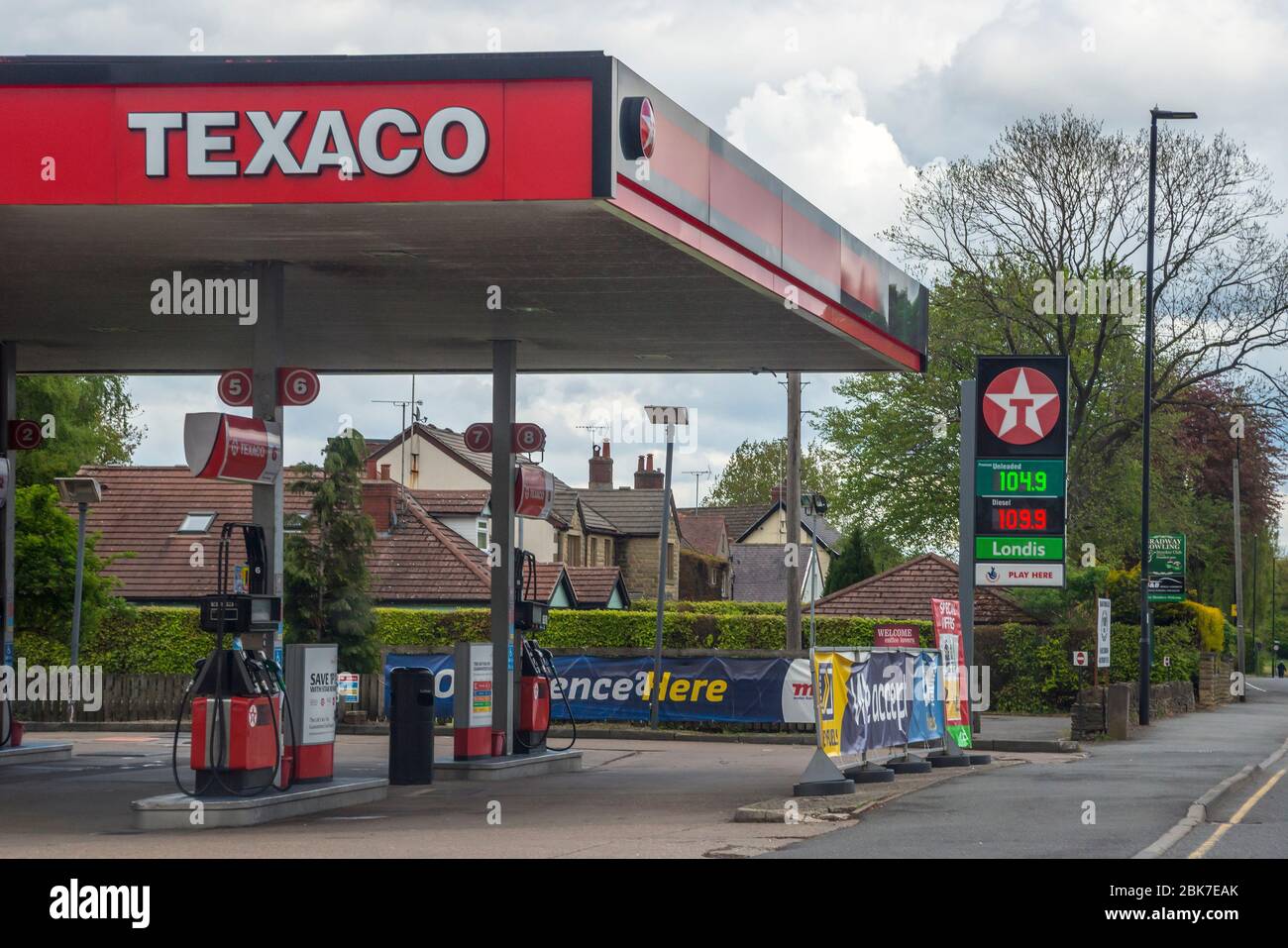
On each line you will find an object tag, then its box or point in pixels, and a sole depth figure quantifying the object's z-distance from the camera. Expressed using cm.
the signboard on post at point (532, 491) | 2119
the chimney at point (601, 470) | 8794
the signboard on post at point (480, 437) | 2116
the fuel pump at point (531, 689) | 2125
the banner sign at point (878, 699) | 1716
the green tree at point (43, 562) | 2820
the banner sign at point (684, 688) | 3152
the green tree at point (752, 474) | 12369
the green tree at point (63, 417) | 3947
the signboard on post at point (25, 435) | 2194
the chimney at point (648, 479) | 8869
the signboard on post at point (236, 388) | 1633
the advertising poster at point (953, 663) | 2128
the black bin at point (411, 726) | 1917
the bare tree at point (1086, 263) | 4519
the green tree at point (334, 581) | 3450
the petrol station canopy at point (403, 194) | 1384
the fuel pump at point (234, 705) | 1510
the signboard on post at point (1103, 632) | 3209
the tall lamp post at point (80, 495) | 2727
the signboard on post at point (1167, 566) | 4106
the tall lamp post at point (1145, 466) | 3450
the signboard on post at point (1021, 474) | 2219
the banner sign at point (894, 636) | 2708
